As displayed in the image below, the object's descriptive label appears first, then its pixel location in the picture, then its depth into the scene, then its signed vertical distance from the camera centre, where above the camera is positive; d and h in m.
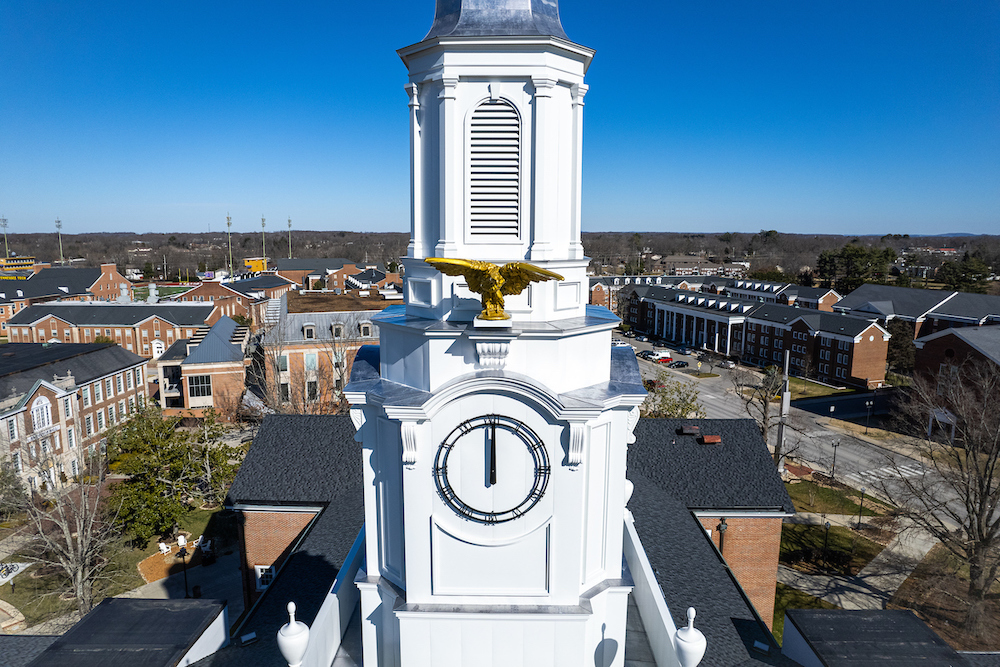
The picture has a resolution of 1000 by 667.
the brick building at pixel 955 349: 51.31 -8.07
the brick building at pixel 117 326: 77.81 -9.58
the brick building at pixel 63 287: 97.94 -6.42
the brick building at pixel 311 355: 52.34 -9.18
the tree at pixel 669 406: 43.19 -11.09
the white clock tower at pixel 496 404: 9.99 -2.45
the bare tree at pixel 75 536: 25.94 -14.16
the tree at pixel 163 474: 31.91 -12.76
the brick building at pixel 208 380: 55.25 -11.78
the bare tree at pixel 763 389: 42.98 -12.99
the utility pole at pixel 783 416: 38.19 -10.48
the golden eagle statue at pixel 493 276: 9.45 -0.35
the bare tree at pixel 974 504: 25.91 -10.97
